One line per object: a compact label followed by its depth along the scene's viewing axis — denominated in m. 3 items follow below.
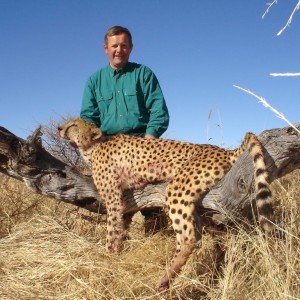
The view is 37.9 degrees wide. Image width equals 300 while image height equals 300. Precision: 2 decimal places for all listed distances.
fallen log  3.18
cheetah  3.23
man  4.76
